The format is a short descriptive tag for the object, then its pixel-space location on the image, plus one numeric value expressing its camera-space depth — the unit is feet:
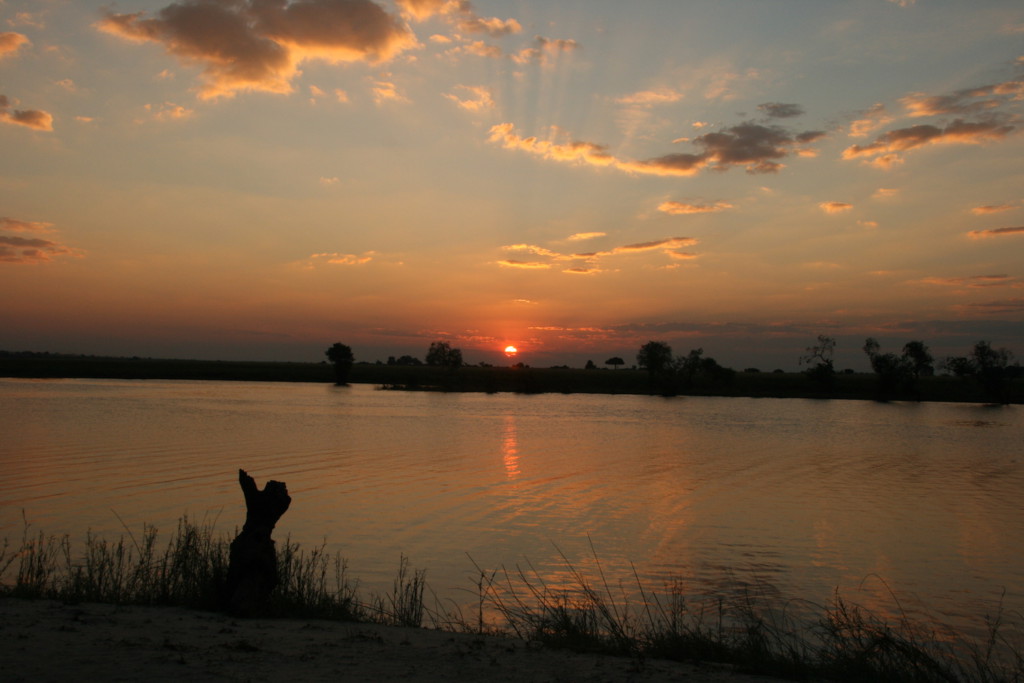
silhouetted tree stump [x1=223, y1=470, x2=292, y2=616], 28.37
